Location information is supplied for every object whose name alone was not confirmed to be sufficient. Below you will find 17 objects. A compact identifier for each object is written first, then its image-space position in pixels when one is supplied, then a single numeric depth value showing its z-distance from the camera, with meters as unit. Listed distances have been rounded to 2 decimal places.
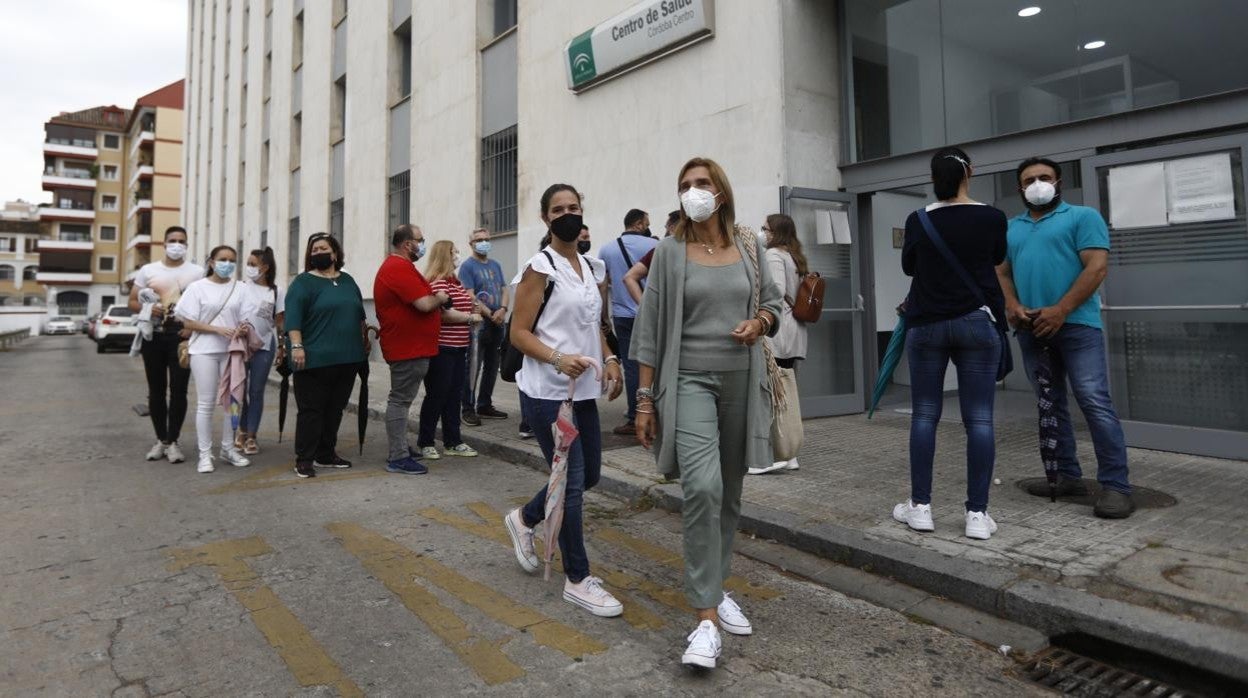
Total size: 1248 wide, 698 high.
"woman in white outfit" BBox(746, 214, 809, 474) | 5.04
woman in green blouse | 5.47
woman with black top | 3.55
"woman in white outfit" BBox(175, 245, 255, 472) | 5.82
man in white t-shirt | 6.05
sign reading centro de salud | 8.09
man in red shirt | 5.54
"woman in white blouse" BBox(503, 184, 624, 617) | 3.05
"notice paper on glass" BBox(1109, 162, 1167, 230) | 5.42
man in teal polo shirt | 3.95
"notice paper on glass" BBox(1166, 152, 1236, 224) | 5.12
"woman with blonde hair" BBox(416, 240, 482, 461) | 6.05
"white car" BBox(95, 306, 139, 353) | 24.03
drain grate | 2.47
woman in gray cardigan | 2.64
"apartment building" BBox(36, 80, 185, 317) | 67.75
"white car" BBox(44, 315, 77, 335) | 53.34
